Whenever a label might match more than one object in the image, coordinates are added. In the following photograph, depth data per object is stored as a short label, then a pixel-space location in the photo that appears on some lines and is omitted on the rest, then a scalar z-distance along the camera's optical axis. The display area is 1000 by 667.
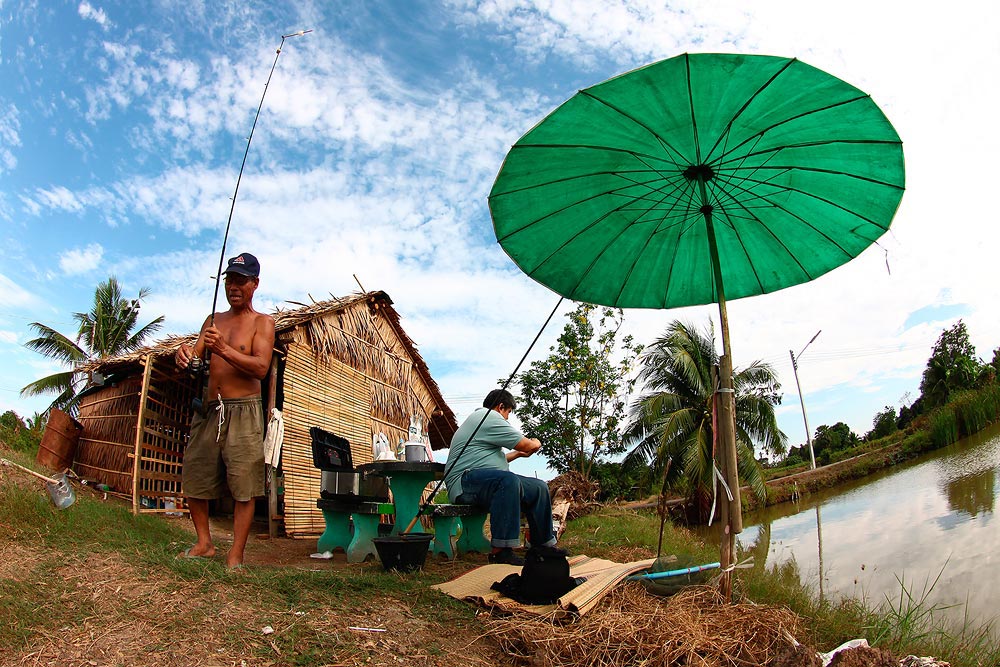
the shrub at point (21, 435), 10.57
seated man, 3.94
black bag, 3.02
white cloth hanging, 6.81
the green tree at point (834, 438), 31.72
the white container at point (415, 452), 5.42
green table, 4.60
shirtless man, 3.52
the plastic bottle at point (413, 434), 5.85
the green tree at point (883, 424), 30.33
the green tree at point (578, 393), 18.38
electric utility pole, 22.89
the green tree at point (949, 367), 25.45
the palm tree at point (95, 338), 19.36
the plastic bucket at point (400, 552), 3.69
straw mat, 2.84
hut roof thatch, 7.73
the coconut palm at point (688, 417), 17.03
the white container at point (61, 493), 3.61
